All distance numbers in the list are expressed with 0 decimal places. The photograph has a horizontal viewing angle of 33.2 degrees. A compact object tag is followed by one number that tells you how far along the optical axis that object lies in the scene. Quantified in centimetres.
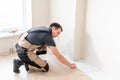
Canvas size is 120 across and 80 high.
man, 249
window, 314
